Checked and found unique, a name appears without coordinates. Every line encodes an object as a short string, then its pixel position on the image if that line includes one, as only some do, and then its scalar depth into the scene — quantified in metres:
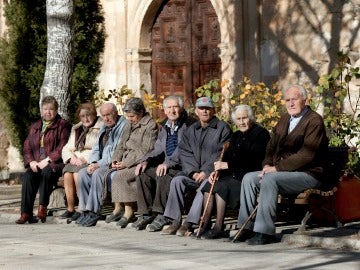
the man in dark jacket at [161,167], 13.04
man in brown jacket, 11.58
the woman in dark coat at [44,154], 14.53
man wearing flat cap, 12.69
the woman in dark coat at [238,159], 12.15
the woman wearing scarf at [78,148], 14.42
